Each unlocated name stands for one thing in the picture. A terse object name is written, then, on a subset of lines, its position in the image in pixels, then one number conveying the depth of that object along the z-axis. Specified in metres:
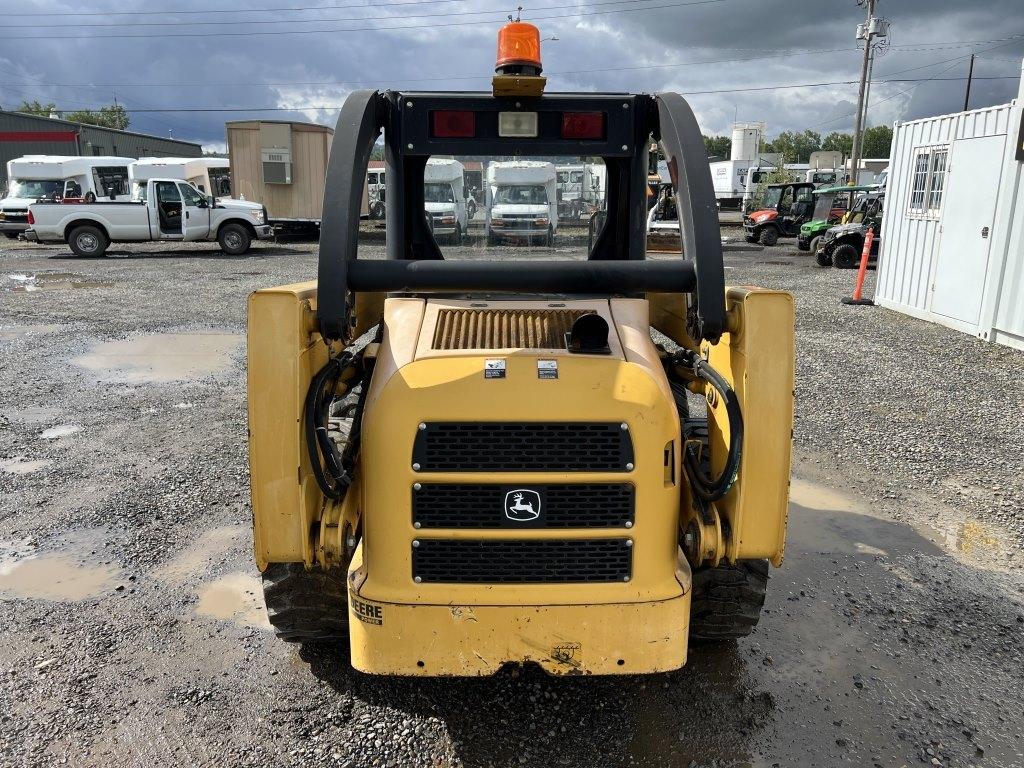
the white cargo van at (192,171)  26.38
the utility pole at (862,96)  32.78
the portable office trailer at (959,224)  9.66
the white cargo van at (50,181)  24.44
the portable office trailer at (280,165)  24.19
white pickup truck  20.11
